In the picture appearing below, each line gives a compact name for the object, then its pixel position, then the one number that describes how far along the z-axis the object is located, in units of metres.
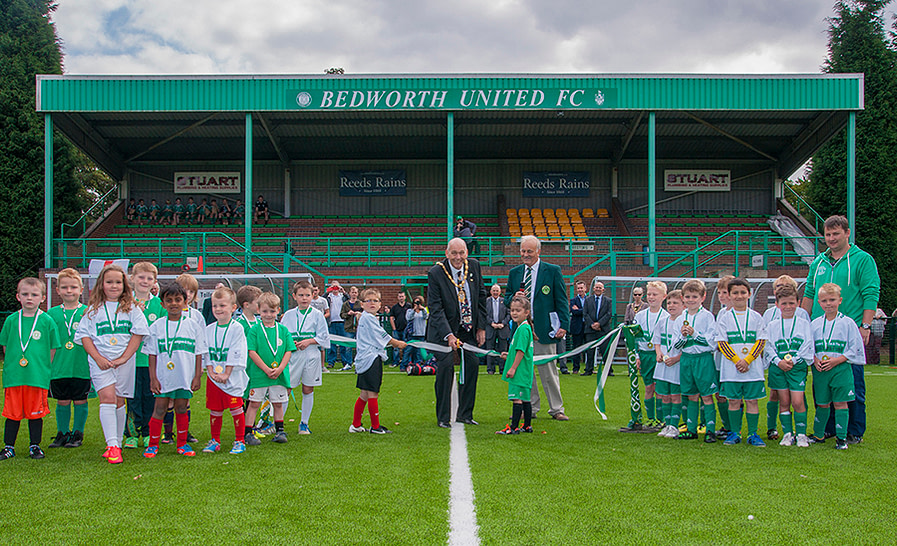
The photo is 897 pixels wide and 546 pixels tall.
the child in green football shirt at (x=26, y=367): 6.02
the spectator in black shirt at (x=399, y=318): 16.62
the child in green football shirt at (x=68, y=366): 6.46
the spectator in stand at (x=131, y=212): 27.97
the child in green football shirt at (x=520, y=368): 6.96
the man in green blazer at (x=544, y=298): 7.80
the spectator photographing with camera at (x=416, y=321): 16.27
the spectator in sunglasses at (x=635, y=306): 13.04
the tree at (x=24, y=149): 25.45
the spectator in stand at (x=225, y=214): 27.66
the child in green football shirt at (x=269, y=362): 6.77
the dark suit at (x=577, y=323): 15.73
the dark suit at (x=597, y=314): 15.59
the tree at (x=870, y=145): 26.58
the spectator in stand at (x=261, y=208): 28.36
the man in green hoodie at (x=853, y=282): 6.70
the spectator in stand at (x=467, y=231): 22.13
